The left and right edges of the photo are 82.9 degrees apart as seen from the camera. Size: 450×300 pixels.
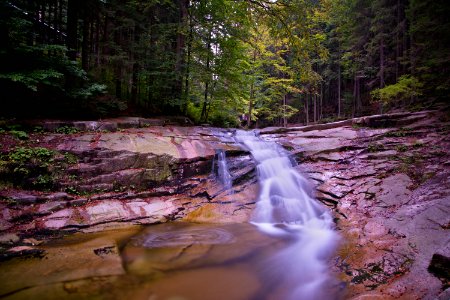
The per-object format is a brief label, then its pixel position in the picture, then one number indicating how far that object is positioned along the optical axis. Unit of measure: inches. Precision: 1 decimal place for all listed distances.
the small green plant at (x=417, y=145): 337.5
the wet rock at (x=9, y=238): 199.1
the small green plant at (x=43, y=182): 262.9
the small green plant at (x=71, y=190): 272.7
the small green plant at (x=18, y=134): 293.1
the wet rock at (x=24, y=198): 237.6
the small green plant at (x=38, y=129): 325.5
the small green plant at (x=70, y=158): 288.0
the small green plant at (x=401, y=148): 339.4
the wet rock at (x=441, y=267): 133.3
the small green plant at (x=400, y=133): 388.1
